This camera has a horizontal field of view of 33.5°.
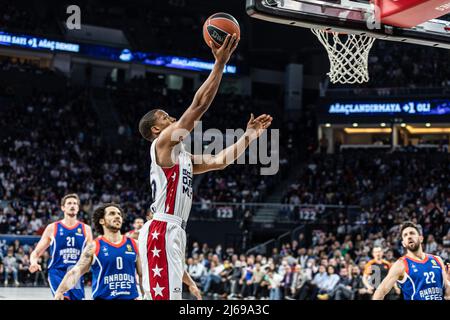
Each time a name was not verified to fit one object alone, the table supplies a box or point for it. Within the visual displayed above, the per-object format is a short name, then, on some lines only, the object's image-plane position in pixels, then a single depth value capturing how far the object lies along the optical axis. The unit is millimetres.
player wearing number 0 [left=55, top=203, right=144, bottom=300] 6781
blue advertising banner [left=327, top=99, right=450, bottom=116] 30047
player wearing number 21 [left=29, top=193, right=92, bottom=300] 8953
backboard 8109
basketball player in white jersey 5512
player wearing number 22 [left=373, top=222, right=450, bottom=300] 7238
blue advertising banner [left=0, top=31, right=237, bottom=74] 31609
